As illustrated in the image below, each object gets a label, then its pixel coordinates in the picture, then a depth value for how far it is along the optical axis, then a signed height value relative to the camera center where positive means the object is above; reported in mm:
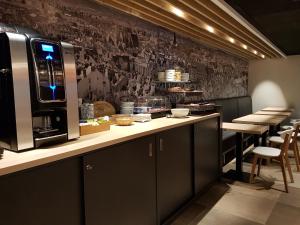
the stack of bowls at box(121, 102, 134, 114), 2816 -148
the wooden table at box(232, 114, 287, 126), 4020 -472
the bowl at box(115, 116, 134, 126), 2363 -247
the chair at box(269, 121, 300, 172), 3617 -766
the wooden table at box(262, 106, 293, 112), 6098 -441
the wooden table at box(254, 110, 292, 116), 5345 -461
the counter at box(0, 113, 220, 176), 1188 -303
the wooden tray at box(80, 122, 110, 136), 1854 -258
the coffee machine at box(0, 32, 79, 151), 1321 +25
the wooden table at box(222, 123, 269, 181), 3442 -767
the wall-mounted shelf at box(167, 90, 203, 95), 3720 +25
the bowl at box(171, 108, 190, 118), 2850 -207
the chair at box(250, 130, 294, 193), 3130 -782
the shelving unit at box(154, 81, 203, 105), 3709 +41
